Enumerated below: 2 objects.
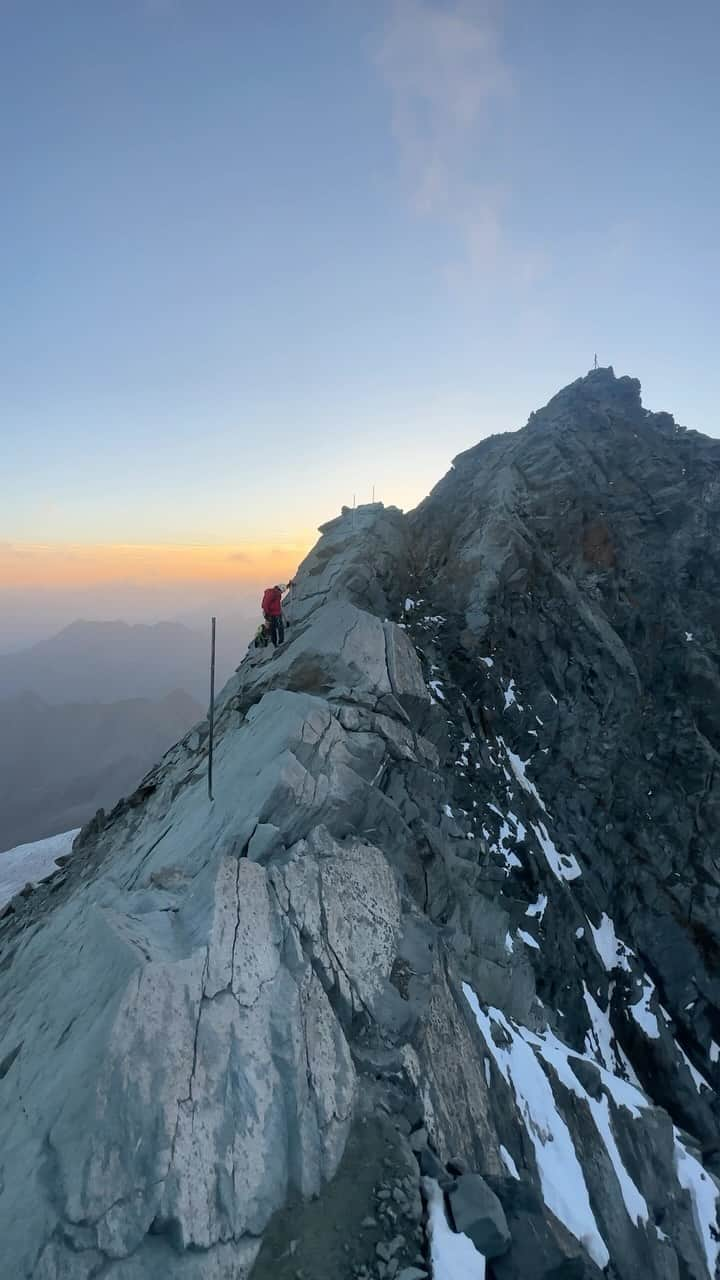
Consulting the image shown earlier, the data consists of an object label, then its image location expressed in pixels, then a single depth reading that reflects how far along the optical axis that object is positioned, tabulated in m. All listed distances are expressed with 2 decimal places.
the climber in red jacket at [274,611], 21.27
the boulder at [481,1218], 6.96
